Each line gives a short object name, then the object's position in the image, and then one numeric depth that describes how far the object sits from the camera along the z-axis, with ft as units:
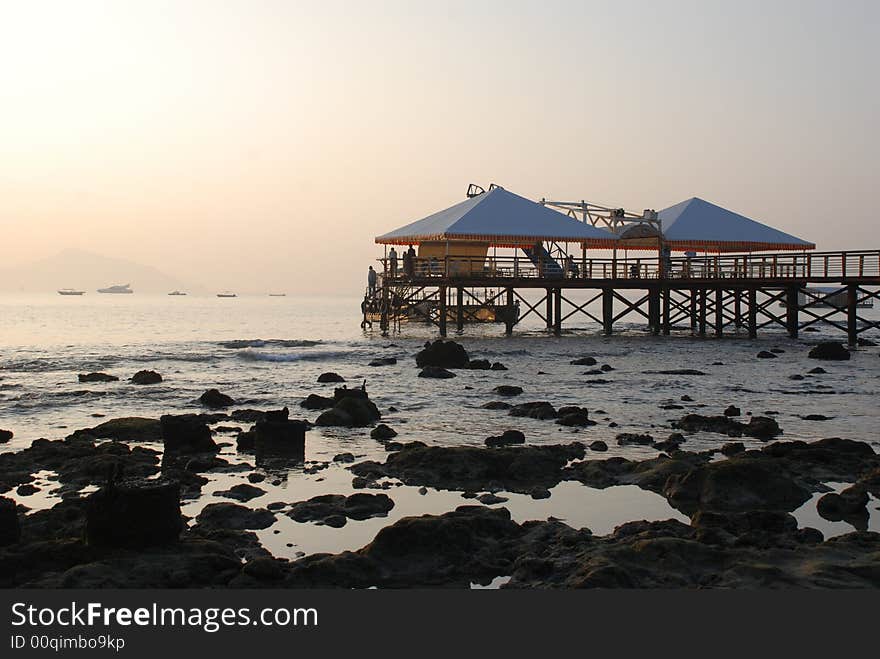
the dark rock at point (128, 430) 46.21
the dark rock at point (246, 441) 42.73
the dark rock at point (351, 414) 50.72
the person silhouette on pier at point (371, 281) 170.46
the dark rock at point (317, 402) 60.03
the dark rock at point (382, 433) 46.17
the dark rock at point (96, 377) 81.00
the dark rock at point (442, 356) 88.12
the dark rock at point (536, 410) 53.49
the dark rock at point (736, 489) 30.45
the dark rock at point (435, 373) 79.51
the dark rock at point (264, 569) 21.77
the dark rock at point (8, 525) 24.35
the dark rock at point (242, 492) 32.24
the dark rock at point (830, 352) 97.25
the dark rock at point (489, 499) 31.62
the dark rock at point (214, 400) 61.93
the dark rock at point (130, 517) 23.65
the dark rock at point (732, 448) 40.67
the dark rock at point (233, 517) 27.84
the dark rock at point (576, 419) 50.47
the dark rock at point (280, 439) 40.34
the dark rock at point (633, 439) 44.29
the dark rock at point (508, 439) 43.58
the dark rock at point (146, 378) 78.79
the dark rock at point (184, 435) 40.96
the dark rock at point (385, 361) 95.86
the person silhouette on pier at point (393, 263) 138.10
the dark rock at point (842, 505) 29.04
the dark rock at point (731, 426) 47.14
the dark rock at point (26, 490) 32.52
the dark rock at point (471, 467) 34.91
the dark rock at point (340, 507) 28.96
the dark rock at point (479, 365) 87.92
